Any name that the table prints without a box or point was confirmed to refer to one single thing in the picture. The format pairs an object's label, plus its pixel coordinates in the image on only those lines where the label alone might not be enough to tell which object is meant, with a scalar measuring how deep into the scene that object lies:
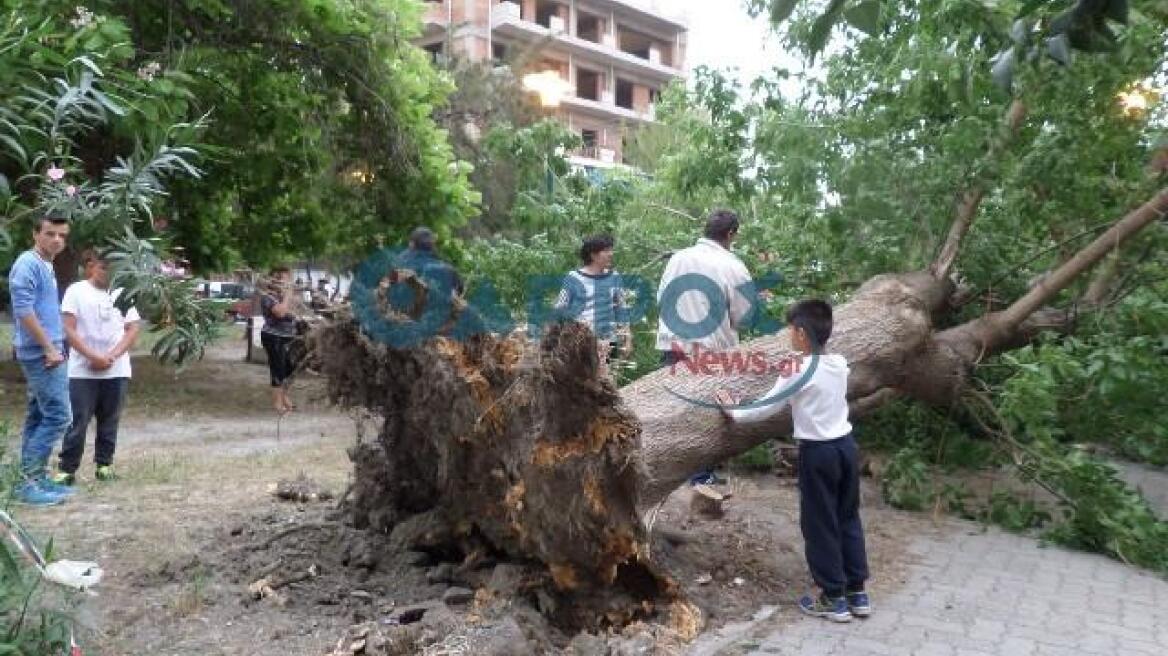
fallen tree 3.64
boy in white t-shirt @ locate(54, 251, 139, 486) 5.88
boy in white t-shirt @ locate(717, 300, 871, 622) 4.20
